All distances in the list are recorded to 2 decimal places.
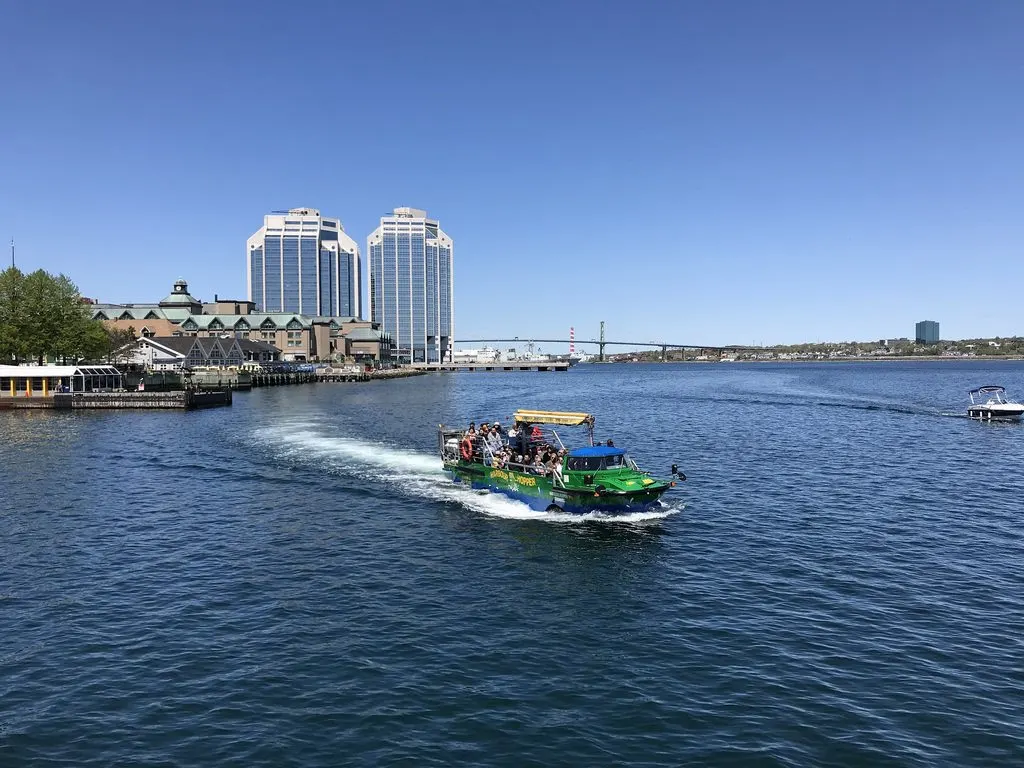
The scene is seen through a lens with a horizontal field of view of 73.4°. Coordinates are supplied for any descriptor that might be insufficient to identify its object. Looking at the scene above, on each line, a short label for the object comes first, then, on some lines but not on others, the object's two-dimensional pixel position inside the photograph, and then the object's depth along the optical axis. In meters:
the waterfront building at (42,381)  98.88
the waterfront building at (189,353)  153.77
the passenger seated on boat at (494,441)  42.59
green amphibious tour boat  33.16
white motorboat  81.12
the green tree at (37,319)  108.23
